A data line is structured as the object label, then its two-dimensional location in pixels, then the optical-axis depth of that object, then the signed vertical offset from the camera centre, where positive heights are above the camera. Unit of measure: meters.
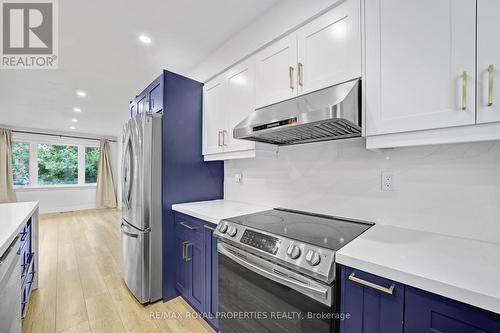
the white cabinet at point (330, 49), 1.15 +0.70
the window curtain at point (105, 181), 6.43 -0.54
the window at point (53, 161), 5.57 +0.07
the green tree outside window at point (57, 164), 5.86 -0.01
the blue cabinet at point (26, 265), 1.66 -0.90
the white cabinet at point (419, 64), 0.84 +0.46
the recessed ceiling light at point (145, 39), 1.97 +1.21
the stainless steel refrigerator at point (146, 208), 1.89 -0.40
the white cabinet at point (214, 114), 2.03 +0.51
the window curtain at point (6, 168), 5.11 -0.11
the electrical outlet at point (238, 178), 2.27 -0.15
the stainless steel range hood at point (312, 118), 1.06 +0.26
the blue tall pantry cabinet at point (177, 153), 2.00 +0.11
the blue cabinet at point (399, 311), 0.64 -0.51
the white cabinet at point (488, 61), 0.78 +0.40
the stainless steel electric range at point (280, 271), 0.91 -0.54
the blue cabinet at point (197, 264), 1.56 -0.83
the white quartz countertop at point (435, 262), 0.63 -0.37
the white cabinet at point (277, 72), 1.43 +0.69
